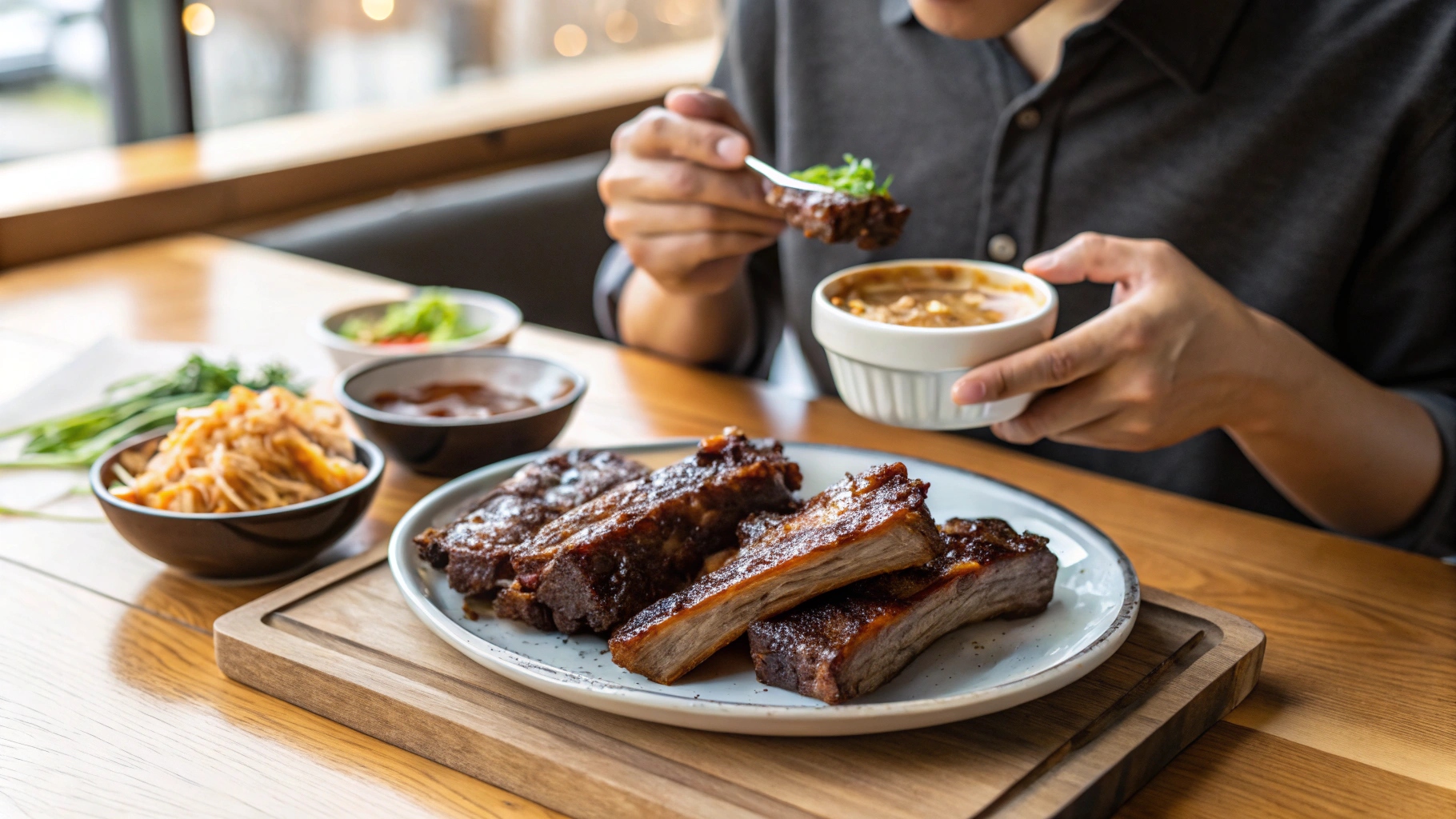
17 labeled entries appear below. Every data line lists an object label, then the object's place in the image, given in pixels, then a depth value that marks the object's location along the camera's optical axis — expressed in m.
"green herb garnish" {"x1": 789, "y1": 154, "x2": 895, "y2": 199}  1.20
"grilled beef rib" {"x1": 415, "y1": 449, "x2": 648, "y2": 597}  1.09
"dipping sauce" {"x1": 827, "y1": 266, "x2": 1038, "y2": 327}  1.15
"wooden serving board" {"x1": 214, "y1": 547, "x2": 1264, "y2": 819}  1.00
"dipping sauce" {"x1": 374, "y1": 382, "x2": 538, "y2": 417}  1.24
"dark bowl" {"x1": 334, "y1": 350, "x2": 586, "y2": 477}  1.21
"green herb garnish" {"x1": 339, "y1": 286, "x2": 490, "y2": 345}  1.36
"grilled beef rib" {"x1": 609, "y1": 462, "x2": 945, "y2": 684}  1.04
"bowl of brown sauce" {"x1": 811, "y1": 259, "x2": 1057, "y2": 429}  1.12
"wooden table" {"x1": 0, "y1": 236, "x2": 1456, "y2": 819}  1.02
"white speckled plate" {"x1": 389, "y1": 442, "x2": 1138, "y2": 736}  1.01
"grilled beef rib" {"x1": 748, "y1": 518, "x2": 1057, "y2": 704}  1.03
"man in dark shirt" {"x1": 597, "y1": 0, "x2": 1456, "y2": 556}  1.17
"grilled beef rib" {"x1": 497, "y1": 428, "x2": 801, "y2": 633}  1.07
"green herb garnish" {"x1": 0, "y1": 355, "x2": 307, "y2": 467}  1.24
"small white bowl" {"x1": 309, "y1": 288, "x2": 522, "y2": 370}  1.32
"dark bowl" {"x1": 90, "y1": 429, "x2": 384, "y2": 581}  1.11
